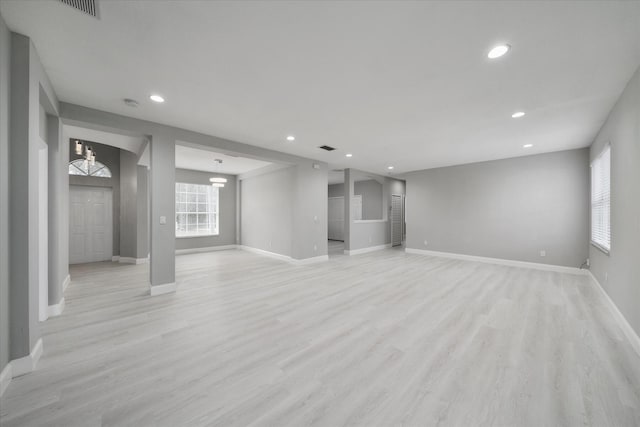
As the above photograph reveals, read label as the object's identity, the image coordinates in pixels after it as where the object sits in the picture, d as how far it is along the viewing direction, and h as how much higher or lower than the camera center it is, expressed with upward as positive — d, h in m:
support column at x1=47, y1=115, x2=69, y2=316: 3.05 -0.01
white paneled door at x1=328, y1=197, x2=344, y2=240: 11.33 -0.26
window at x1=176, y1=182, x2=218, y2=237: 7.83 +0.08
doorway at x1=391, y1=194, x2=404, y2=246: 9.27 -0.25
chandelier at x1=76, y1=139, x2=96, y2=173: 4.26 +1.10
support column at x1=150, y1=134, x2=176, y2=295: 3.74 -0.03
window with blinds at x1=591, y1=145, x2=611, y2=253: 3.53 +0.20
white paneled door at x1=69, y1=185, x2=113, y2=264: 6.19 -0.31
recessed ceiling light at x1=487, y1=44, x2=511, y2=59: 1.97 +1.36
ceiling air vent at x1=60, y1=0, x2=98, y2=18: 1.60 +1.39
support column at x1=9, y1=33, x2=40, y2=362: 1.90 +0.09
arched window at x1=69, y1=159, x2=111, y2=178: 6.19 +1.14
